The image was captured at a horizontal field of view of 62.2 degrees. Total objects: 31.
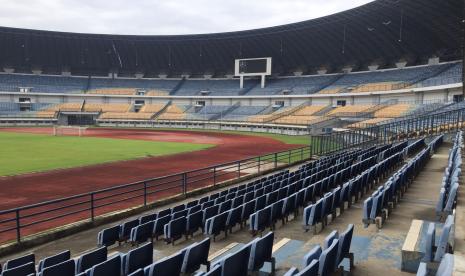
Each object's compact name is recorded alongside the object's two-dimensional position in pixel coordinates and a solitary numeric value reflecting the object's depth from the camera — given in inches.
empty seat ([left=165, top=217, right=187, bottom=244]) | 339.6
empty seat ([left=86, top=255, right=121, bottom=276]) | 199.5
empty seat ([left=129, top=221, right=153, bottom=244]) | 337.4
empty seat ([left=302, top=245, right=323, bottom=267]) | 185.0
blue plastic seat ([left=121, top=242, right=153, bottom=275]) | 230.5
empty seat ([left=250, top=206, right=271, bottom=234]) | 334.6
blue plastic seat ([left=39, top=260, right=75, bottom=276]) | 213.7
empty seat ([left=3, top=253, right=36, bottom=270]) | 250.5
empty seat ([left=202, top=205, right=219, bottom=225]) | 374.3
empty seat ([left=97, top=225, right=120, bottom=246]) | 343.3
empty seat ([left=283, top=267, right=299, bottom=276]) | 168.1
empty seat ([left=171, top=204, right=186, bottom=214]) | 419.2
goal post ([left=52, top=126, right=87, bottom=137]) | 2052.2
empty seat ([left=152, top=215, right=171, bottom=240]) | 357.1
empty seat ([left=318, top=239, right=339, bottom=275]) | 182.7
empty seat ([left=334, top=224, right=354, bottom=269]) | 214.5
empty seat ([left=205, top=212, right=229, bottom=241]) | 332.5
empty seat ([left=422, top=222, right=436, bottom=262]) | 194.9
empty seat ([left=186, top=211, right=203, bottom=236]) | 358.3
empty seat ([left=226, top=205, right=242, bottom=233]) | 353.4
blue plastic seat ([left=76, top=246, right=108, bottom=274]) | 233.8
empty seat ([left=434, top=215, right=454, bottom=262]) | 181.6
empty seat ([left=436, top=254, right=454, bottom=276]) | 126.0
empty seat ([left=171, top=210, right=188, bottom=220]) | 376.1
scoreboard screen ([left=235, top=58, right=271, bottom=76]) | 2982.3
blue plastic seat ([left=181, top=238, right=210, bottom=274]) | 225.0
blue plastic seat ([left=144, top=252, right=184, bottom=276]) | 193.6
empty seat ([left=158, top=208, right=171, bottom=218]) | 401.5
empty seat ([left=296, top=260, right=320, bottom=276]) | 159.2
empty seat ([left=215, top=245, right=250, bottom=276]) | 192.4
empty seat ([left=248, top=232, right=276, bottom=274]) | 223.6
